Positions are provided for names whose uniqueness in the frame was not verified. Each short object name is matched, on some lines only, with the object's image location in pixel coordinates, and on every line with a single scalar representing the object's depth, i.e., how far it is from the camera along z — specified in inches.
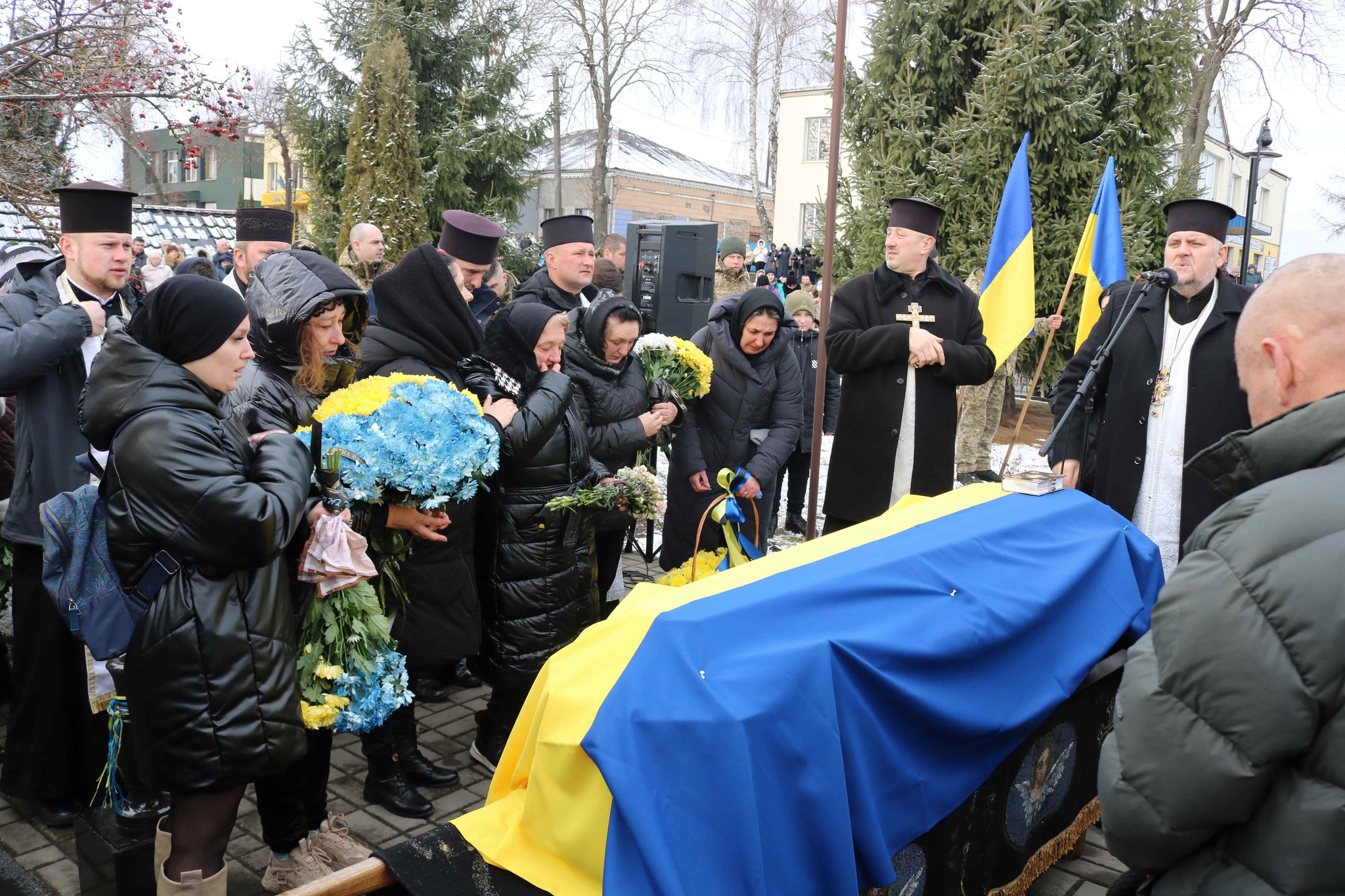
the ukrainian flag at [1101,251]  226.7
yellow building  1295.5
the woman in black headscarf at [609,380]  169.9
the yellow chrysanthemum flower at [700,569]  173.9
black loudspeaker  399.9
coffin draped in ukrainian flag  74.1
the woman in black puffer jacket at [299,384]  117.4
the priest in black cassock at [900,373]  188.4
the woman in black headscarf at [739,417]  198.7
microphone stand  152.0
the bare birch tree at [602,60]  1042.7
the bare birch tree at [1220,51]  637.9
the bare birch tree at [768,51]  1165.1
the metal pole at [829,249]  215.2
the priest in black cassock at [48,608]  135.5
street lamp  402.9
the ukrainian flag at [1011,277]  209.3
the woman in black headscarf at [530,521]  148.2
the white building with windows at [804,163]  1550.2
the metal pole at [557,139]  1031.6
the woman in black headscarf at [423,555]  137.7
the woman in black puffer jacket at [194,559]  90.4
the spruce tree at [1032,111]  413.4
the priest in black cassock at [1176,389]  156.6
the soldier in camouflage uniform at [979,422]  394.9
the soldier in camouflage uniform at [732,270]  369.4
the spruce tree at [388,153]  557.0
